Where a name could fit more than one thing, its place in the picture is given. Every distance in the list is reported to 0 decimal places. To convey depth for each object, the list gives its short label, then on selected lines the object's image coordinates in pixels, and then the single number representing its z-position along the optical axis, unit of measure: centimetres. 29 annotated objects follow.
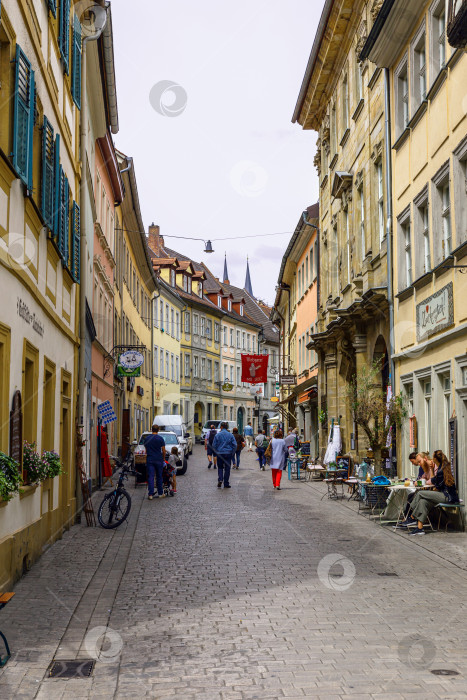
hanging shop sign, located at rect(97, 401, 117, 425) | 2316
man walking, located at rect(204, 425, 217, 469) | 3449
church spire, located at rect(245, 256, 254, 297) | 12212
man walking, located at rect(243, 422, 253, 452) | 5710
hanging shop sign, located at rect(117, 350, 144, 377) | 3036
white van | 3781
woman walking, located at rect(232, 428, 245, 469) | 3719
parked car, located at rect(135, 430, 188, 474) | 3133
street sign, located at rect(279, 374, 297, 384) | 4212
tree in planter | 2011
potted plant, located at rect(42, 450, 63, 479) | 1097
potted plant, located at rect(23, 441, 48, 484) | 1048
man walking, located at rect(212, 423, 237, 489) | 2492
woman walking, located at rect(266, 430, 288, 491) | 2447
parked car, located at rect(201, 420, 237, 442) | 6684
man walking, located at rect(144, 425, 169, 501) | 2044
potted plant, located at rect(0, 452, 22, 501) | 739
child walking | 2622
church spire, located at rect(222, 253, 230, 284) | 11217
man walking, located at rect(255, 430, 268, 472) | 3706
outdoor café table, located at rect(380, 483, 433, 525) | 1550
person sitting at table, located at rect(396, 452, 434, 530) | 1520
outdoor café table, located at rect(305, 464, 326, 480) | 2572
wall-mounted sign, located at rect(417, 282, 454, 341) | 1584
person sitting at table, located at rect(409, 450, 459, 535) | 1452
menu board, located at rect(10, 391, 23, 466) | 950
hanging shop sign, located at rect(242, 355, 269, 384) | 5309
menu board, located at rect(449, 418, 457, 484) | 1524
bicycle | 1527
